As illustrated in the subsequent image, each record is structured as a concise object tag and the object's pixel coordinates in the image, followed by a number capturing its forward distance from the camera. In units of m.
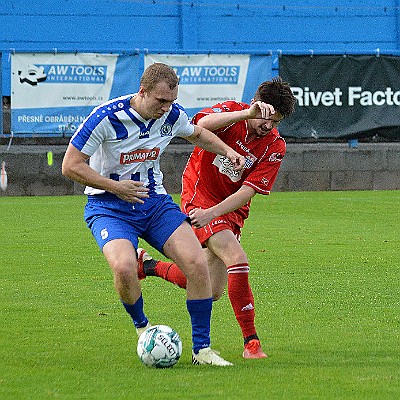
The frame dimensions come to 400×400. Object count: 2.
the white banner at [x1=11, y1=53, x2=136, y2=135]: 40.78
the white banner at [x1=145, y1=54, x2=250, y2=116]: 41.87
